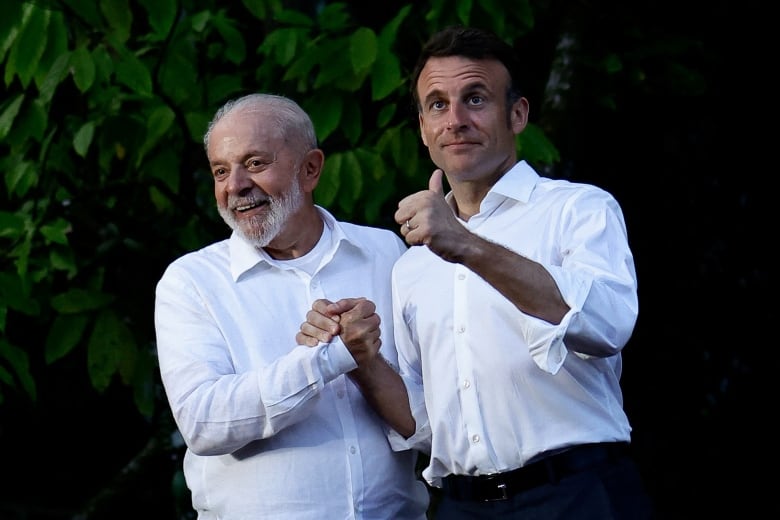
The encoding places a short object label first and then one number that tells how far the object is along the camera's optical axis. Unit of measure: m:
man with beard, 6.44
